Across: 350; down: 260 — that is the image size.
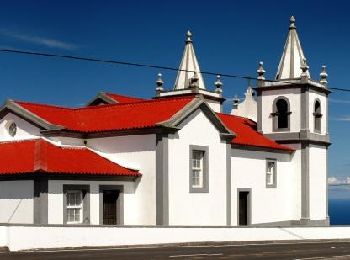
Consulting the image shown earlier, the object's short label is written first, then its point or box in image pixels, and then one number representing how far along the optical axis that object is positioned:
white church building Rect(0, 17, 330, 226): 27.97
